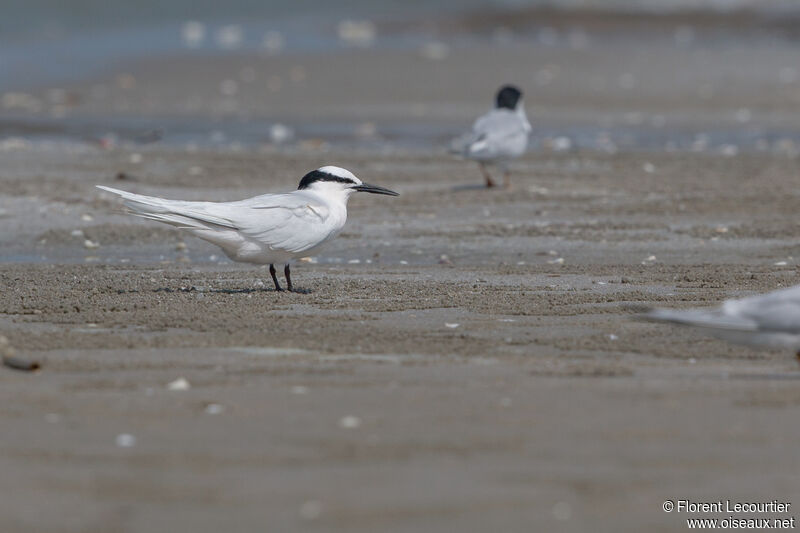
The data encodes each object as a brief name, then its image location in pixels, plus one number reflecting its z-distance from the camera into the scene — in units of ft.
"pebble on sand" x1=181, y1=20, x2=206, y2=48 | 151.23
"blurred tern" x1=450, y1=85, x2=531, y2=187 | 74.18
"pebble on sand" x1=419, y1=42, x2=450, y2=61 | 135.85
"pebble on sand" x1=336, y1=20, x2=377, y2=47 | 152.35
